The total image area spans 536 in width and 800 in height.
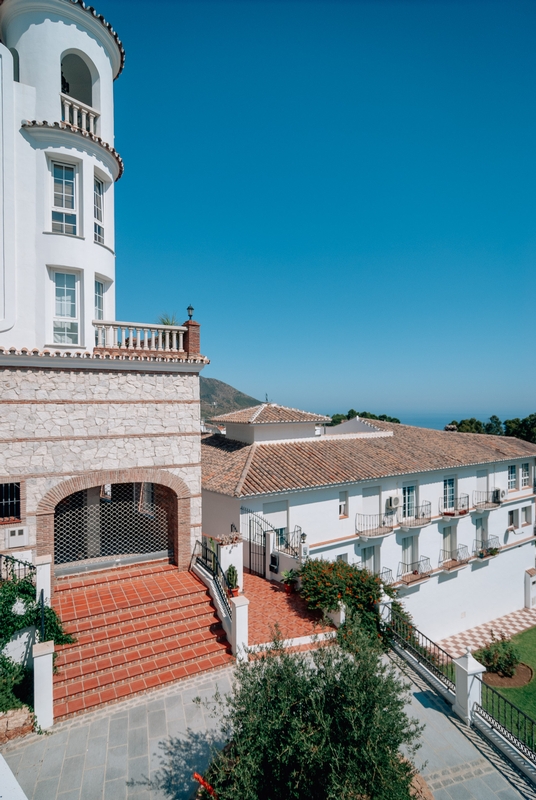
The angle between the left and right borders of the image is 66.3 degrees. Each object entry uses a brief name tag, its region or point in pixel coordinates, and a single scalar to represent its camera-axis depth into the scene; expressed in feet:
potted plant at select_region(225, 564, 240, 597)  36.45
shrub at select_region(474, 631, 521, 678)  59.52
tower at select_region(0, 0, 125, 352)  37.81
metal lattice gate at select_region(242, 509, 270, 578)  49.47
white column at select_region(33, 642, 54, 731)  26.12
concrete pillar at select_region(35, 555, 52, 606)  32.55
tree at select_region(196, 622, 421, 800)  16.99
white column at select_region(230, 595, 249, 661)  31.96
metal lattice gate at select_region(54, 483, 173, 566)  39.86
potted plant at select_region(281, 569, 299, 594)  43.93
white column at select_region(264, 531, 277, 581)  47.88
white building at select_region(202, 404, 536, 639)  57.11
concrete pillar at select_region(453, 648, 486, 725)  28.30
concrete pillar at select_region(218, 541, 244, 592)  37.55
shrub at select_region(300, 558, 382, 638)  36.76
